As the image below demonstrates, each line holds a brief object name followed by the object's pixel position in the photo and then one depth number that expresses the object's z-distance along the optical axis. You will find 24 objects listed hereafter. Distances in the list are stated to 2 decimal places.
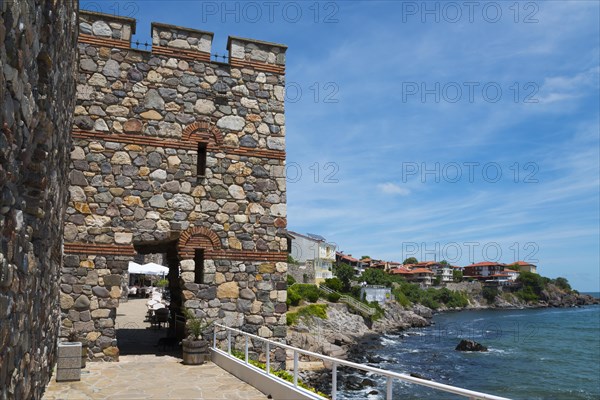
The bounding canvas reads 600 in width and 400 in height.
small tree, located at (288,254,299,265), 65.49
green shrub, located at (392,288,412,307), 70.00
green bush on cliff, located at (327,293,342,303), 47.94
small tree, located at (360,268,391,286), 80.12
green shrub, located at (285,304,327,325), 36.94
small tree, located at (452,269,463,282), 121.31
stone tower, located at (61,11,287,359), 10.48
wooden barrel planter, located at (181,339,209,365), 10.25
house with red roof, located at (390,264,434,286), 110.19
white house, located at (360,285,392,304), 60.53
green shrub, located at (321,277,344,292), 59.16
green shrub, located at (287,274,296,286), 50.72
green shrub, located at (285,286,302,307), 41.09
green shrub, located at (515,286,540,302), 113.25
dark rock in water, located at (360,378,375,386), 22.56
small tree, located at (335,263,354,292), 69.01
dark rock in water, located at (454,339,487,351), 40.50
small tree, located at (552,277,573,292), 130.12
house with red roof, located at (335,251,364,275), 97.44
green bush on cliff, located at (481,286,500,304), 106.00
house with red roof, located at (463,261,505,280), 125.56
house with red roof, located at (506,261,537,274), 129.38
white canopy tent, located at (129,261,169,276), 22.71
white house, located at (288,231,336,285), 69.71
